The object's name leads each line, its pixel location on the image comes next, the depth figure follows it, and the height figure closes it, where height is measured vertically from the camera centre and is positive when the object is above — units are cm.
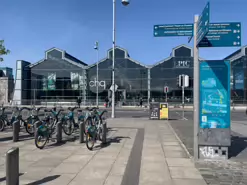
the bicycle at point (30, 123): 796 -106
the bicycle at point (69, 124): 796 -110
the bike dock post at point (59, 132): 670 -119
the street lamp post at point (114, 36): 1478 +460
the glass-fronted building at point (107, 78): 2925 +288
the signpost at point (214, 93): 481 +10
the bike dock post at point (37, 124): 611 -87
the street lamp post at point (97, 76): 2902 +301
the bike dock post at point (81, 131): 658 -115
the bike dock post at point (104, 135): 652 -125
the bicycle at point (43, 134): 585 -113
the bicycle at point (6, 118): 884 -99
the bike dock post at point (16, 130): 676 -117
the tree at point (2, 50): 1295 +308
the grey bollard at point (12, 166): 296 -105
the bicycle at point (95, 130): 569 -102
